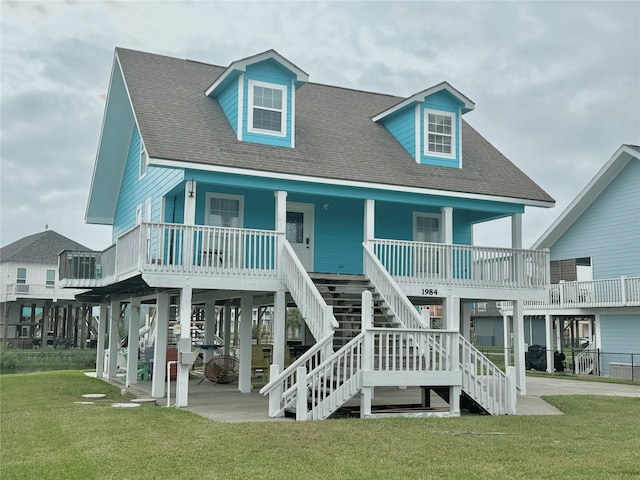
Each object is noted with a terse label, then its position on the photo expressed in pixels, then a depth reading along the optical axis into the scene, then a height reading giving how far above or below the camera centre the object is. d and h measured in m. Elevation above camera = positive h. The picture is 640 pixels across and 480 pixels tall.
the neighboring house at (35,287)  47.62 +2.15
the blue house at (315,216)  13.52 +2.91
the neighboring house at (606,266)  28.03 +2.51
